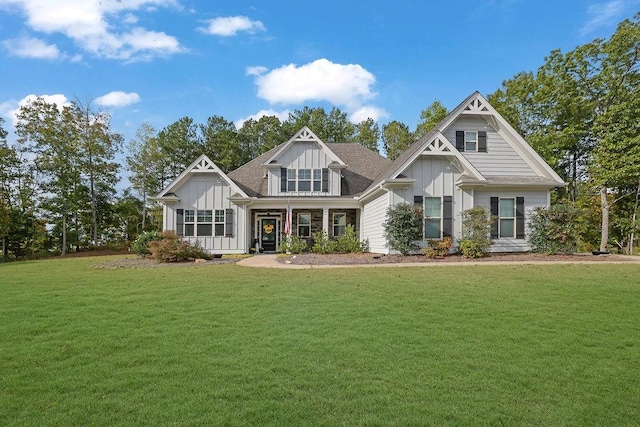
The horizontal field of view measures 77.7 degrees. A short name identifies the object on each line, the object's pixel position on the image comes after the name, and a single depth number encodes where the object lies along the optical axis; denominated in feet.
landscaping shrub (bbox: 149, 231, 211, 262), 48.37
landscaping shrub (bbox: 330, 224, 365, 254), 59.31
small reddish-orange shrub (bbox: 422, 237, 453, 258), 47.39
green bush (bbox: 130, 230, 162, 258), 54.95
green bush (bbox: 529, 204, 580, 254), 48.21
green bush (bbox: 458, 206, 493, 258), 47.55
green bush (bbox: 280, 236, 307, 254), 59.67
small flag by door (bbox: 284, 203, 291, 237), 62.28
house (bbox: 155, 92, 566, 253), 52.60
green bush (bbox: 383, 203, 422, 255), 48.75
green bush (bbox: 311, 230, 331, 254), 59.11
